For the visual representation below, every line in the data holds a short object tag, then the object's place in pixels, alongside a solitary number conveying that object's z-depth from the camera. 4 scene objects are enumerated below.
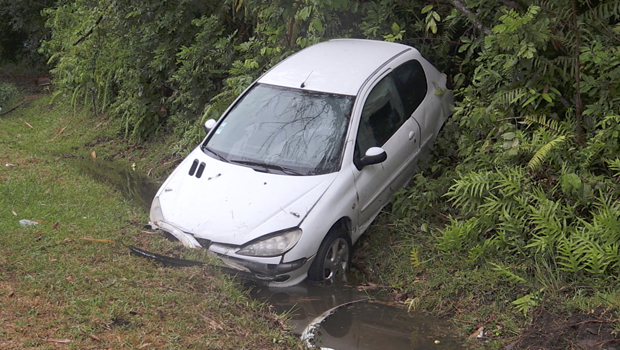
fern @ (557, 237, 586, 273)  4.94
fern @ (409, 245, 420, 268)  5.76
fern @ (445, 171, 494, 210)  5.83
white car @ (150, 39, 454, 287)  5.24
